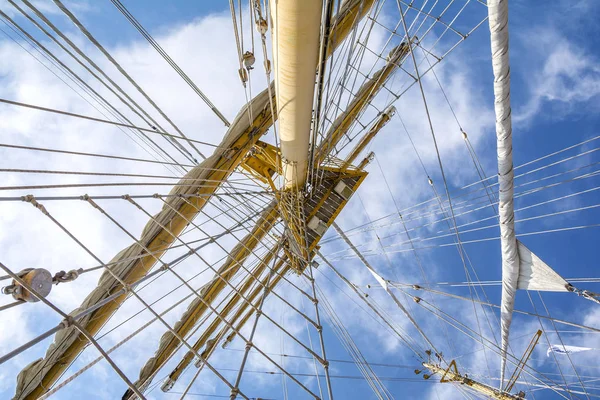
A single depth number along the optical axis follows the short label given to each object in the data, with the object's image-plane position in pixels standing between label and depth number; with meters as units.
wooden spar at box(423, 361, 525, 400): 10.02
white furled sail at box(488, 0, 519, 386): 3.64
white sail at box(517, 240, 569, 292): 5.23
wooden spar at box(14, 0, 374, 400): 4.20
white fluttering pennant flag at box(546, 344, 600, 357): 10.45
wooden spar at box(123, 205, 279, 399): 7.29
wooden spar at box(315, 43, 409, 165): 9.09
